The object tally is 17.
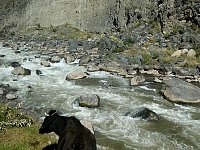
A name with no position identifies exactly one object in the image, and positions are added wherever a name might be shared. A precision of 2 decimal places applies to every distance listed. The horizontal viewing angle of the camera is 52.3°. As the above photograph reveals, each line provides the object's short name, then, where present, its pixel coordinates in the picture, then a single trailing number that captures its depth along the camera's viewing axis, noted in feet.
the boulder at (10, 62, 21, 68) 61.30
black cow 18.27
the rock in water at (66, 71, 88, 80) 51.40
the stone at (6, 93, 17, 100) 41.20
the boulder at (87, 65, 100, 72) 57.35
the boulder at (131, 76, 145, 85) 48.71
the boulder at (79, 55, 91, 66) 62.83
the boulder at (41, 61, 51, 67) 61.99
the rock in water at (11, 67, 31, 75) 54.51
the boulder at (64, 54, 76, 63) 66.39
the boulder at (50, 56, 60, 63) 66.22
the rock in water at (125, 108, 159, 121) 34.31
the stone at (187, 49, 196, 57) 62.95
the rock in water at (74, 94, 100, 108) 37.90
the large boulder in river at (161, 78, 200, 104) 40.36
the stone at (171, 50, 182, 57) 63.92
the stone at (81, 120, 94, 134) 27.20
